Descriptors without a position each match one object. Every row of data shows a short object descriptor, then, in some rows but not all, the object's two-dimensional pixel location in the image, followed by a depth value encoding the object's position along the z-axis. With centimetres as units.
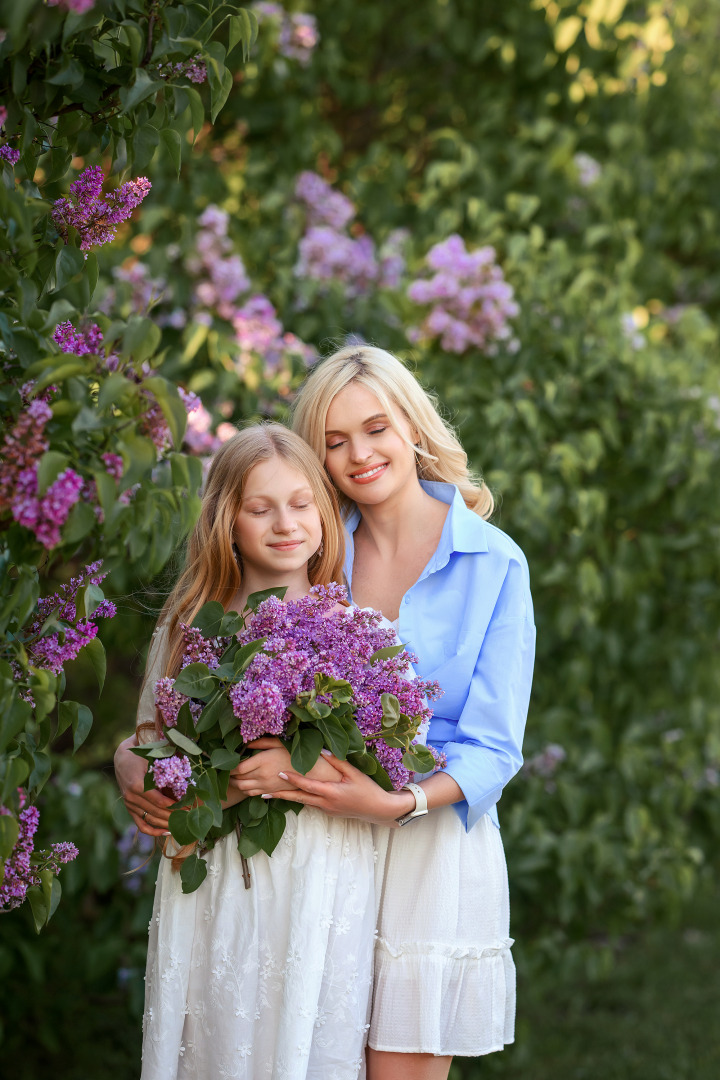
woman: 461
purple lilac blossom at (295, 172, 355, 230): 597
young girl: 451
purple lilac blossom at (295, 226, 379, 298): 583
